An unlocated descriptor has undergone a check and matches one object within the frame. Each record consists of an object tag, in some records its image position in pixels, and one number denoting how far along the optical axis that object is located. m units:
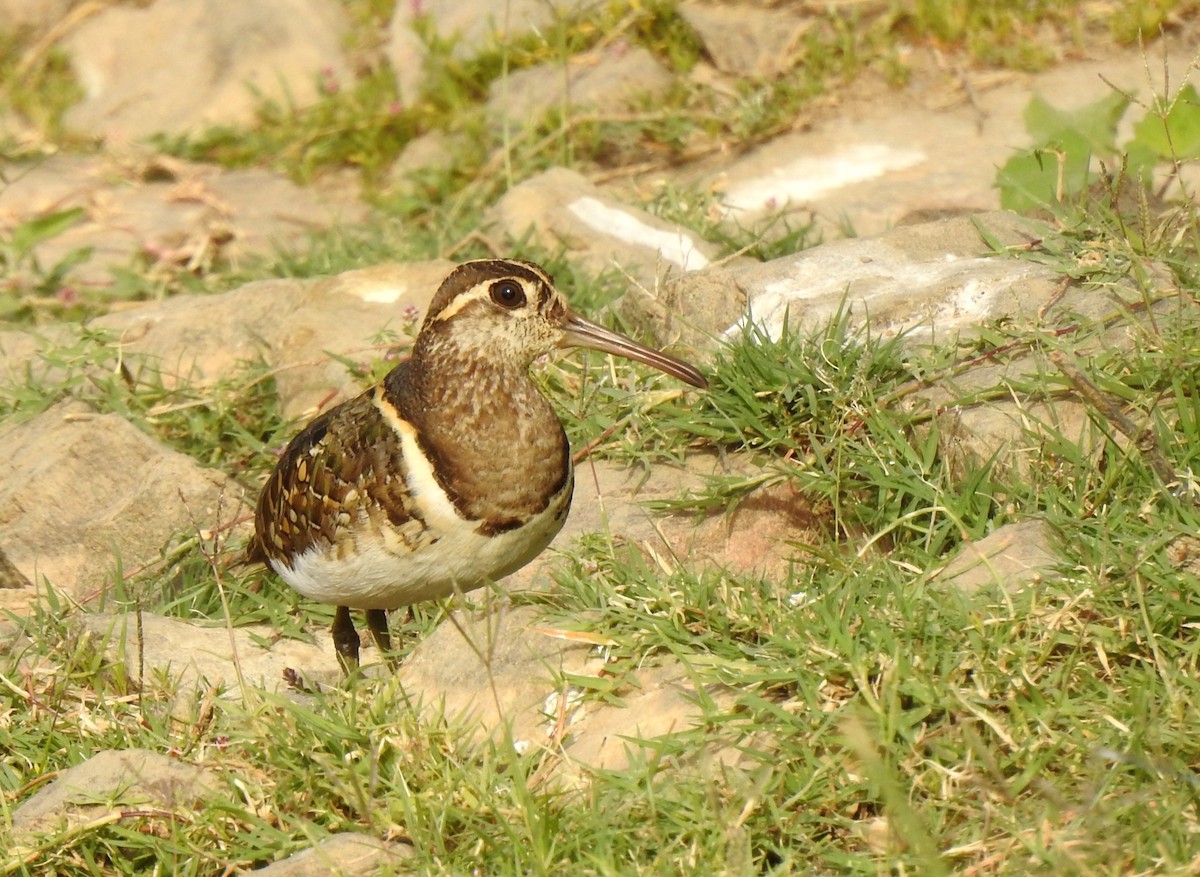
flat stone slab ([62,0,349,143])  17.00
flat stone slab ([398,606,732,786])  6.81
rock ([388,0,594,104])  15.41
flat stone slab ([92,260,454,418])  10.78
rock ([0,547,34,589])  9.34
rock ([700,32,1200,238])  12.39
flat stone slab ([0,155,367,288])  14.17
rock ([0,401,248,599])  9.42
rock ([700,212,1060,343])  9.12
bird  7.23
